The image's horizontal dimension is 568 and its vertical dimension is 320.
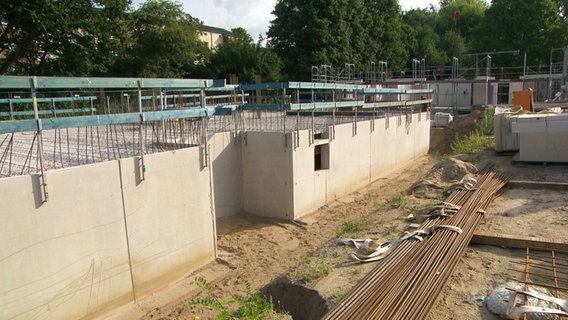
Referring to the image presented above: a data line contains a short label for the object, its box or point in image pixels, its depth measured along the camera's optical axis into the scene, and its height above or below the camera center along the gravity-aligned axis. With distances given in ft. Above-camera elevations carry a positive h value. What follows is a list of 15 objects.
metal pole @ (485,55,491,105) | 108.64 +0.42
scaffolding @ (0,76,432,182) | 20.40 -2.43
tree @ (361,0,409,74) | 137.39 +20.00
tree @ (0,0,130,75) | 53.11 +9.24
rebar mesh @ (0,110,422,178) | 25.26 -3.41
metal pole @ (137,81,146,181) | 24.29 -3.42
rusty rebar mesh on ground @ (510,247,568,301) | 15.19 -7.46
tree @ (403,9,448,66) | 171.22 +18.89
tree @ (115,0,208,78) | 108.68 +12.95
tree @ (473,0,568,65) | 130.94 +18.97
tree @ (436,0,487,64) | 185.47 +32.79
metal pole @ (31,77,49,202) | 19.07 -2.23
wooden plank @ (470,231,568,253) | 18.83 -7.21
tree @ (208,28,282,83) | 113.80 +9.25
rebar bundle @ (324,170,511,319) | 14.19 -7.25
